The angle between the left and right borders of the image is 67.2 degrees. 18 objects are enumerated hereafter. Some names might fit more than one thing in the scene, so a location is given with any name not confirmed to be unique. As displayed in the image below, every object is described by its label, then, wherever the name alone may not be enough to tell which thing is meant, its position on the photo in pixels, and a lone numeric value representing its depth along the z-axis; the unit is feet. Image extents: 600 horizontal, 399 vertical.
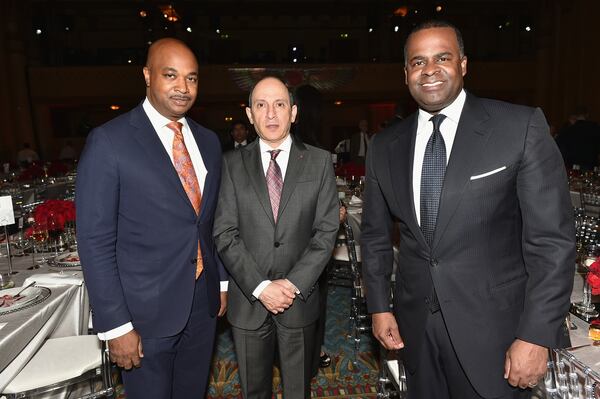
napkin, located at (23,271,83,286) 9.15
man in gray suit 6.92
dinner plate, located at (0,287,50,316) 7.63
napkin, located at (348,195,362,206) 17.16
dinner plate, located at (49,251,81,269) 10.19
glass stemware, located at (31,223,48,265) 10.85
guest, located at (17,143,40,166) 43.55
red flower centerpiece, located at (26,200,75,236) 10.80
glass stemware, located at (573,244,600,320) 6.53
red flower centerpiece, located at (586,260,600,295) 5.66
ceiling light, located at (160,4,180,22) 44.62
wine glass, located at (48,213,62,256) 10.90
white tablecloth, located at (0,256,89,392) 7.05
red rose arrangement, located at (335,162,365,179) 21.58
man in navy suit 6.06
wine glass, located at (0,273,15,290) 9.04
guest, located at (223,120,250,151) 23.13
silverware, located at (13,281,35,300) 8.07
